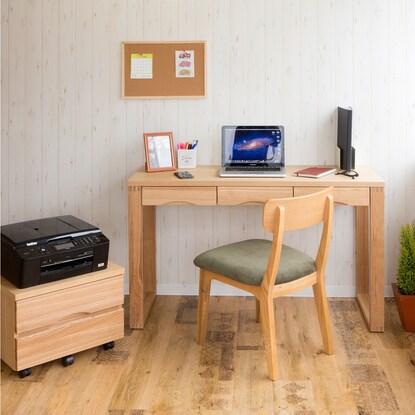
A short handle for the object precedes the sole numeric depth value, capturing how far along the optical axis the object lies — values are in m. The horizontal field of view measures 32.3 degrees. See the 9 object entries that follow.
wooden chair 3.01
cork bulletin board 3.99
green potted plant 3.61
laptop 3.87
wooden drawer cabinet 3.07
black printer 3.12
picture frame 3.85
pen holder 3.92
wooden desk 3.53
